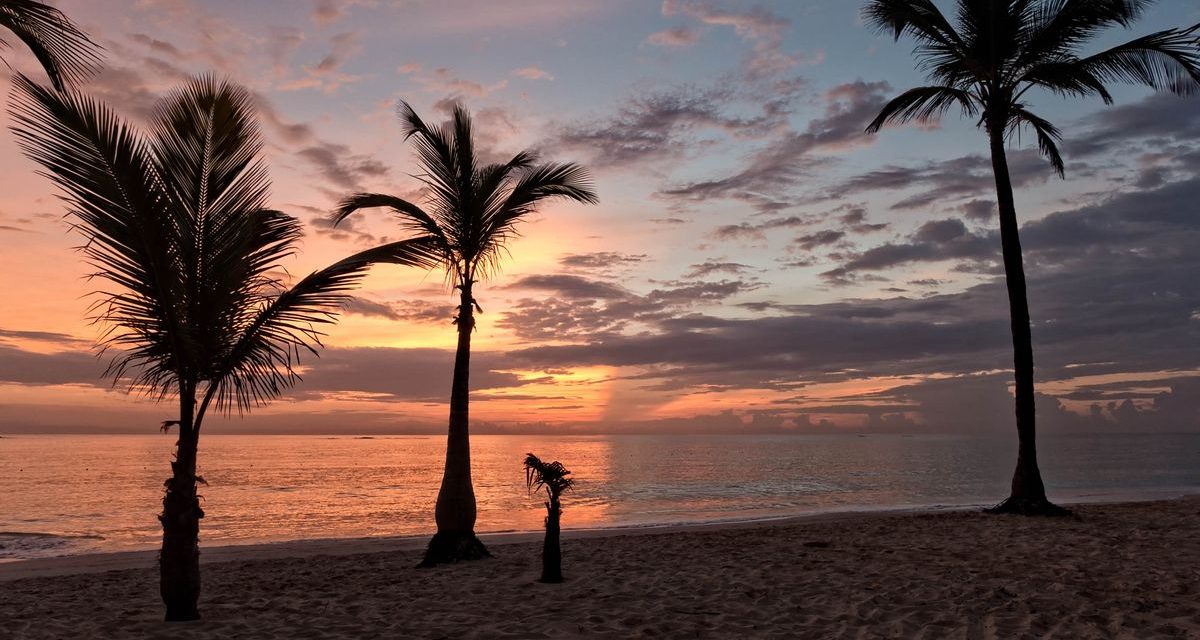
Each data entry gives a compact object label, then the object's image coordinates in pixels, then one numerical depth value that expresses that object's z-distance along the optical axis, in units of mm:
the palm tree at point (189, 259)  7055
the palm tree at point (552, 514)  10242
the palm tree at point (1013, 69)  15273
